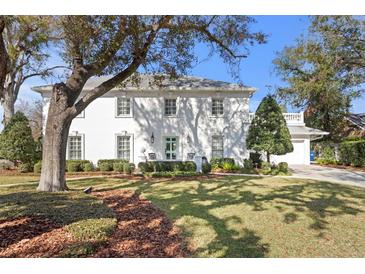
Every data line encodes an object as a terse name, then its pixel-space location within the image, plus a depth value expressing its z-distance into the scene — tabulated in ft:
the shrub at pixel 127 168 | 51.98
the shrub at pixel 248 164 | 55.67
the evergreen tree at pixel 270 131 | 52.90
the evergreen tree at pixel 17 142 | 49.65
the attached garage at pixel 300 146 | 75.10
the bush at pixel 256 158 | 58.88
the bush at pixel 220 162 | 55.83
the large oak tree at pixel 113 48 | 25.55
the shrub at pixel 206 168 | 50.65
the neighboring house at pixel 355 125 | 93.95
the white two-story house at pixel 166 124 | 61.05
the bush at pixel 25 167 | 51.39
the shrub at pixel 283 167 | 51.32
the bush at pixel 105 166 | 56.24
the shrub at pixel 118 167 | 54.70
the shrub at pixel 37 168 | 50.16
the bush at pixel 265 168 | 51.10
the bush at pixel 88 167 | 56.05
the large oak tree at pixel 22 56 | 14.19
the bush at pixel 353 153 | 63.21
